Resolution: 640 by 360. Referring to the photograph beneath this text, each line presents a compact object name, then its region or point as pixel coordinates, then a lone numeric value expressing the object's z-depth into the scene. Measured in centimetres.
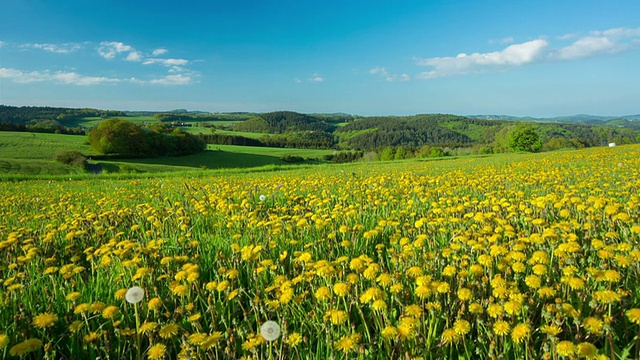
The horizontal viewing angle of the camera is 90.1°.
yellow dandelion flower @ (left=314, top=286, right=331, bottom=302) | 229
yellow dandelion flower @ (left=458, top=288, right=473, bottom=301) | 213
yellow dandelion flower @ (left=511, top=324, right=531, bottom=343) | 179
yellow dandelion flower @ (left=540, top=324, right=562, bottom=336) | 175
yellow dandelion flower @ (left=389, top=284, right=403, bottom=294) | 219
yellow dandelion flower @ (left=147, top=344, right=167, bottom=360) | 185
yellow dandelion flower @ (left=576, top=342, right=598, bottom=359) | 157
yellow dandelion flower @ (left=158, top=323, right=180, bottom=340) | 199
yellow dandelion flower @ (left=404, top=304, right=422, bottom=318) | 200
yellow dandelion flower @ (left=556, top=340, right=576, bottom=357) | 158
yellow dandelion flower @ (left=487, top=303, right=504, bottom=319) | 196
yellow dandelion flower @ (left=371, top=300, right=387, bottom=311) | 200
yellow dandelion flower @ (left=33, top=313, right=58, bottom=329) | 213
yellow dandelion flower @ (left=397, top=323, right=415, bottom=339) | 183
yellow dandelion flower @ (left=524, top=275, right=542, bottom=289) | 218
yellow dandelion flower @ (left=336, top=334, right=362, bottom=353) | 176
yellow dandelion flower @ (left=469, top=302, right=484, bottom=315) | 202
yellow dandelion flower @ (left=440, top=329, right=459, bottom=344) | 185
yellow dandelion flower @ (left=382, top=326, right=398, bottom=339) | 182
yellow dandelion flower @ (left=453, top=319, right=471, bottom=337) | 186
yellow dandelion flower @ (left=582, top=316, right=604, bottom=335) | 179
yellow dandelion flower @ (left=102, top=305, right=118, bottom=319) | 217
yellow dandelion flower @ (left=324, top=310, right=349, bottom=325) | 193
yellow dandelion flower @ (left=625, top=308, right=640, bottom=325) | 180
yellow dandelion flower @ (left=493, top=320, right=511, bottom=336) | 185
